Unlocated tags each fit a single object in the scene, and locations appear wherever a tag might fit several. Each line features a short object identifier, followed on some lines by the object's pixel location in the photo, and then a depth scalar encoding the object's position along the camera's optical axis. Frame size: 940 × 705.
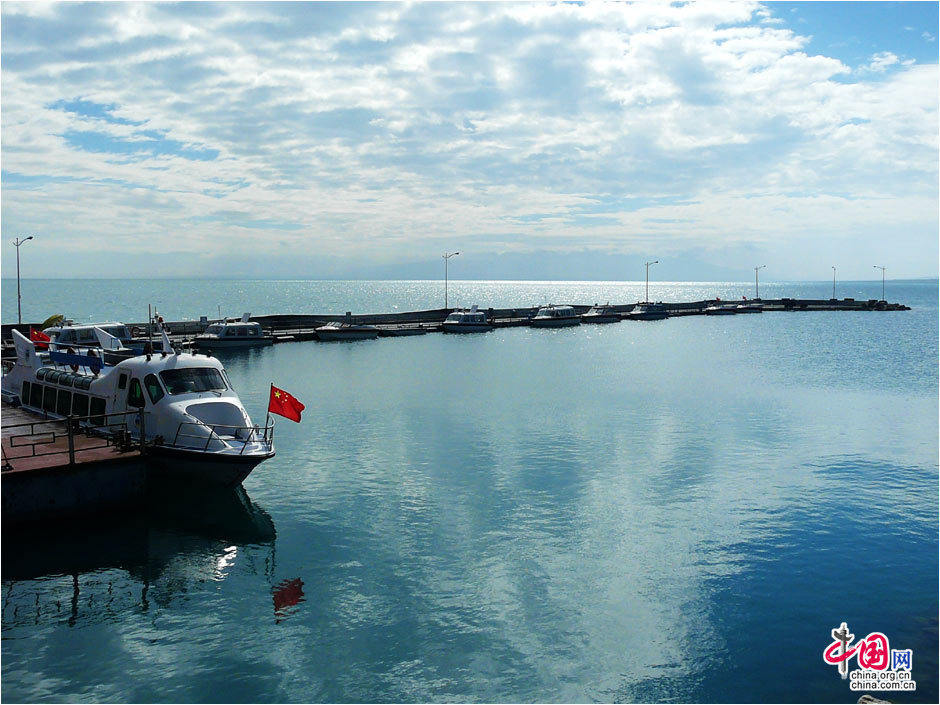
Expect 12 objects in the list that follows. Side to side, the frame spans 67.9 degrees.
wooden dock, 24.27
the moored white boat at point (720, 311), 186.75
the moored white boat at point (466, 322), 119.88
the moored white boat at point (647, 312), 166.25
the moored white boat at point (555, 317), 143.12
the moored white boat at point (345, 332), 105.62
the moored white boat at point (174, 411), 26.97
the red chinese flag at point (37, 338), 39.88
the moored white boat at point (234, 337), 91.75
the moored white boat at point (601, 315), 153.88
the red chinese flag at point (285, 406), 27.62
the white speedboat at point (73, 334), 56.44
